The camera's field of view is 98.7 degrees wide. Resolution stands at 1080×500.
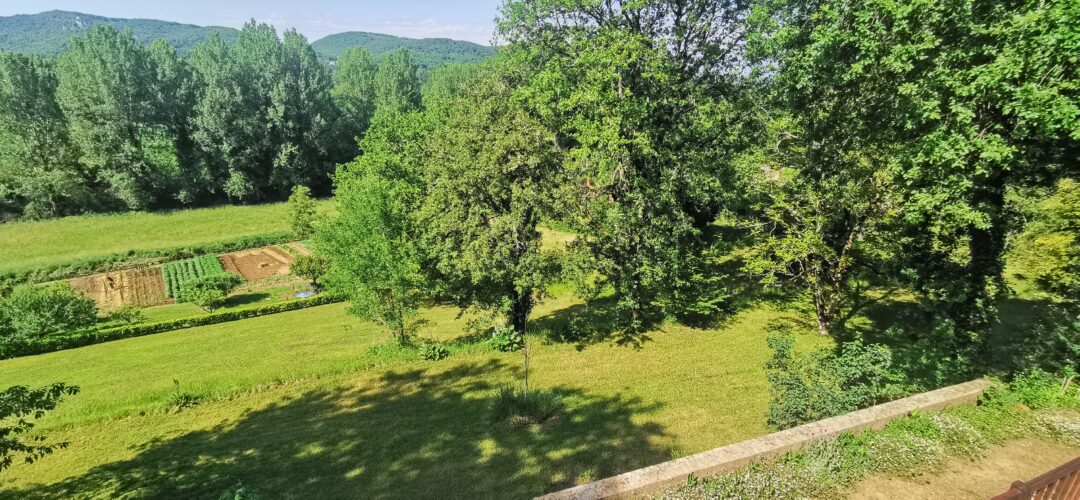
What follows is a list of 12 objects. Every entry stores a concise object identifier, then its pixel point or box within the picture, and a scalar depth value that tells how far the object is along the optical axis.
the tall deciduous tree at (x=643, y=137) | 15.34
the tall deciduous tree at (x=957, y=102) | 7.88
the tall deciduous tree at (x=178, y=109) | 54.72
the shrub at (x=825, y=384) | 8.26
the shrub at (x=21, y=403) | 7.51
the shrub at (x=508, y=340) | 17.16
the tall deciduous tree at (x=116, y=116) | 49.31
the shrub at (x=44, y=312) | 24.45
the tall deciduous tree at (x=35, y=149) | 47.81
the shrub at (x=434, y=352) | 16.83
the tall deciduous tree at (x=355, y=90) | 70.81
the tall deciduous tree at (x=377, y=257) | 17.55
